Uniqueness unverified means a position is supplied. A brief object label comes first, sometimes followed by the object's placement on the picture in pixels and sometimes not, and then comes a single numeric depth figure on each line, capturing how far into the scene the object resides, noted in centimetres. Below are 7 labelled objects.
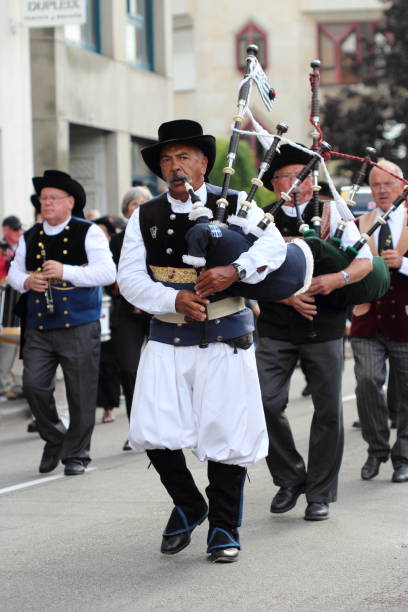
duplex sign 2677
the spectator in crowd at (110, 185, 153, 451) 1693
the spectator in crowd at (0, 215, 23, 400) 2198
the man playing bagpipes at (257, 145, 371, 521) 1183
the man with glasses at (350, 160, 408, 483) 1407
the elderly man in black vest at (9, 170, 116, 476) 1477
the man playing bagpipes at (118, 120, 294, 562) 1006
